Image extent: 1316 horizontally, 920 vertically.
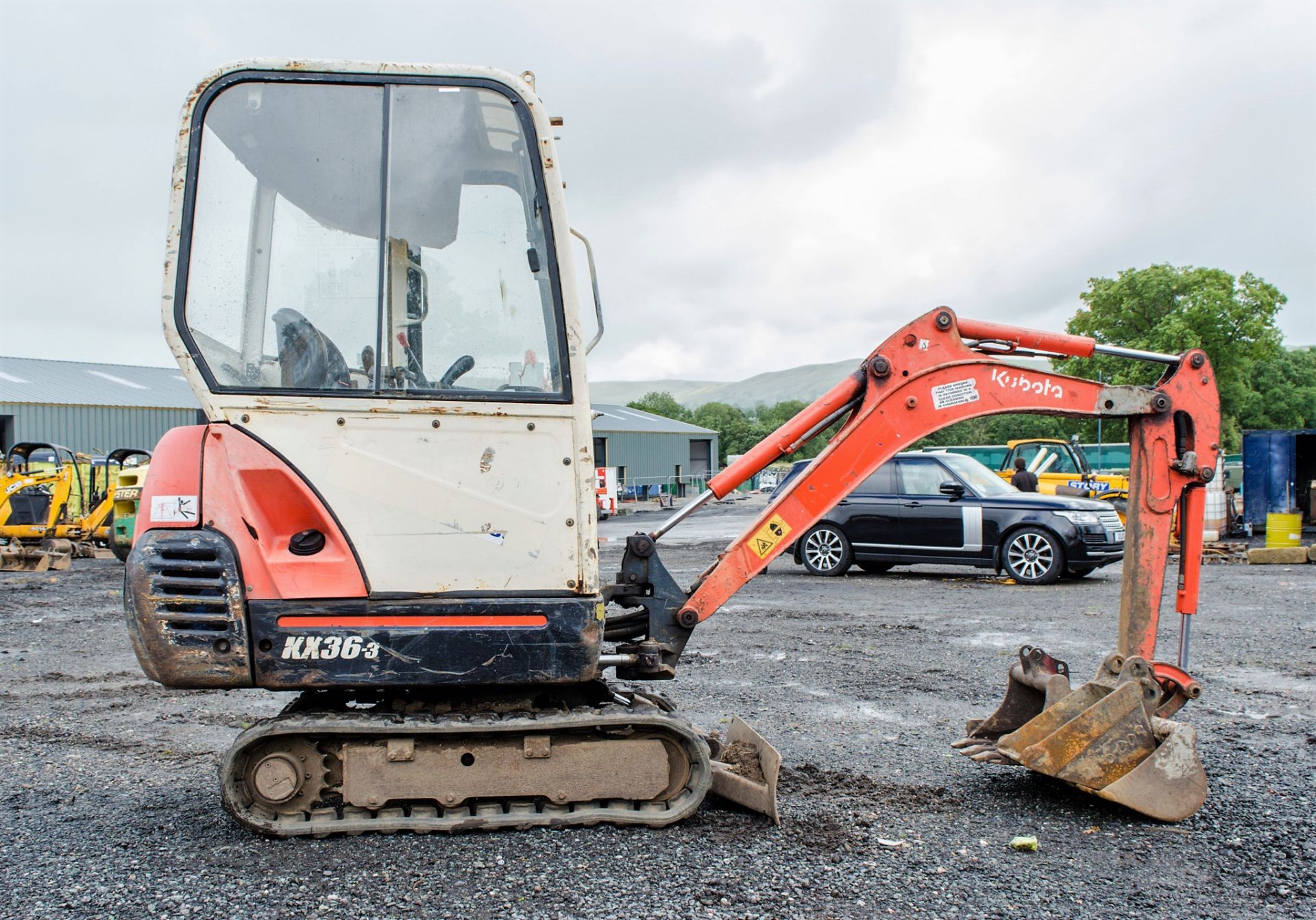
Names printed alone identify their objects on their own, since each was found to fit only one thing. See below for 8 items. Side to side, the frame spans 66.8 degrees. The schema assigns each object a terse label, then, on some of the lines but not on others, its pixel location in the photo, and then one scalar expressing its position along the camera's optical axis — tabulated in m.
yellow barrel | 17.02
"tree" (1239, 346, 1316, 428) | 64.38
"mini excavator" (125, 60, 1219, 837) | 3.80
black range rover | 12.66
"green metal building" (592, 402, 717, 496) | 46.09
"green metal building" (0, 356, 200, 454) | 32.19
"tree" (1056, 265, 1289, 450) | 46.06
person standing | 17.17
